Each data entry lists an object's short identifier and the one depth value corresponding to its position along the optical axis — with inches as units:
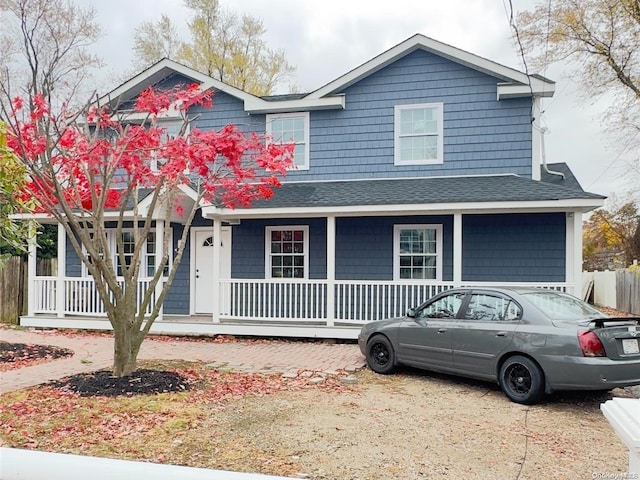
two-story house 480.7
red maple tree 302.2
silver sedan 248.5
